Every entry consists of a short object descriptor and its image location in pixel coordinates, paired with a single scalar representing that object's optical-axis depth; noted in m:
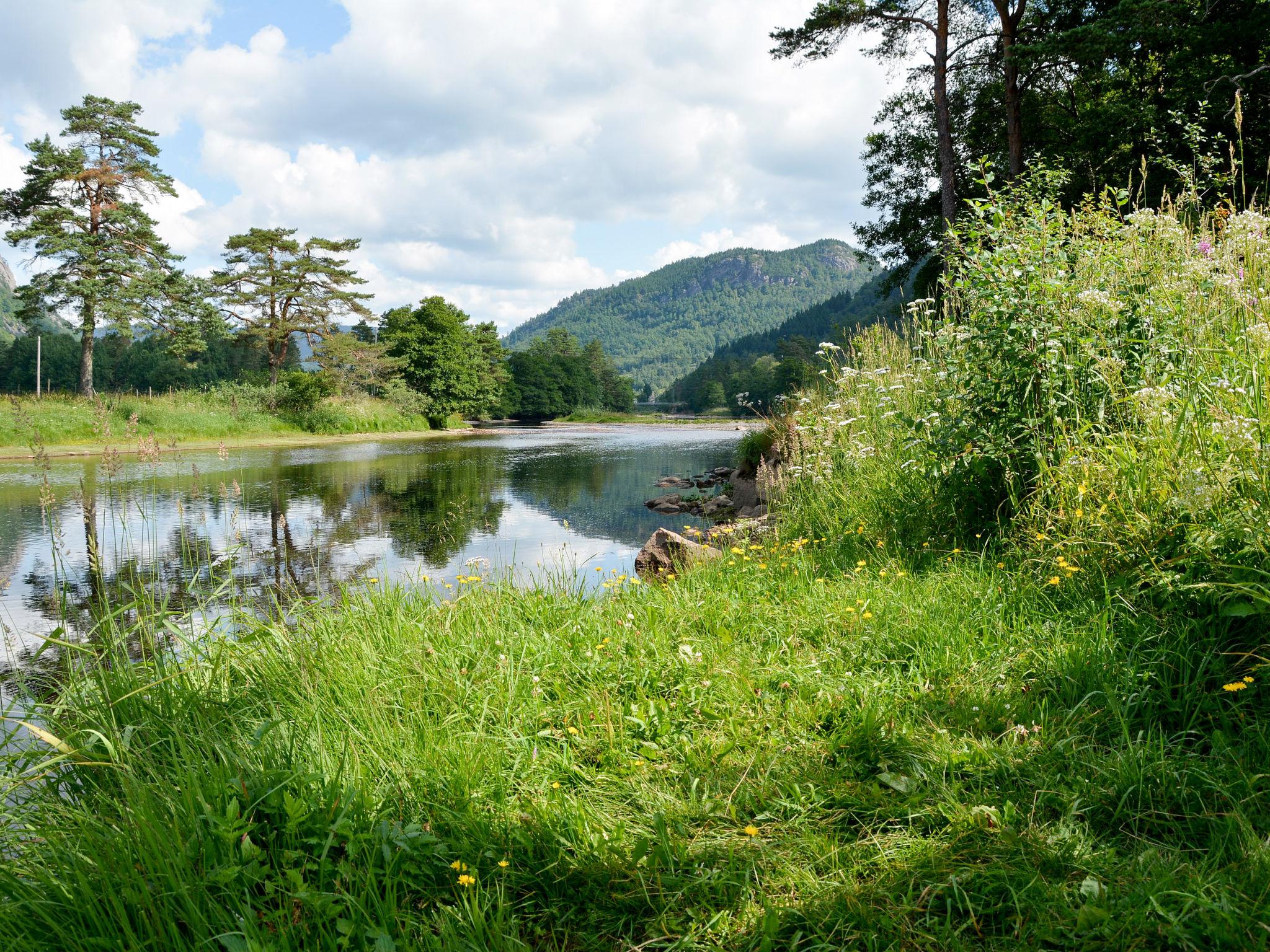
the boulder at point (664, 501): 11.59
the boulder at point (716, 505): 10.80
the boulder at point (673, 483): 14.86
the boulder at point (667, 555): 5.13
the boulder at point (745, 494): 10.30
